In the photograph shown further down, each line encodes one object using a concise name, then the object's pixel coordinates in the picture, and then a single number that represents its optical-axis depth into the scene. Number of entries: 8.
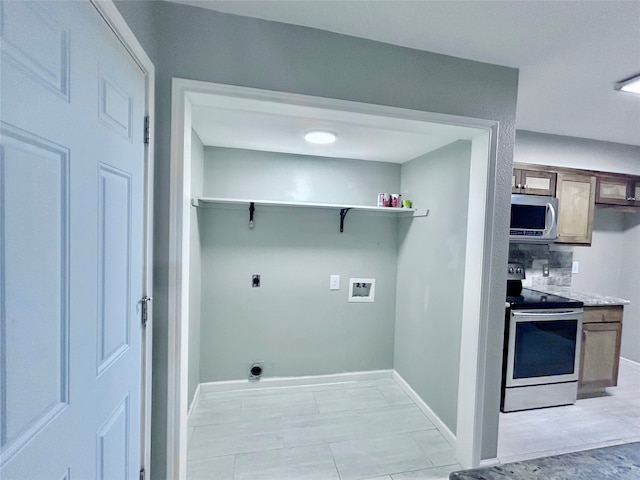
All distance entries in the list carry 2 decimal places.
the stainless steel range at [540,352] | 2.35
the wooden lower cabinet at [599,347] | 2.63
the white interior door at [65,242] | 0.58
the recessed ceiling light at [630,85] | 1.73
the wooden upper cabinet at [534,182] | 2.62
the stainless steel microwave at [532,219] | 2.55
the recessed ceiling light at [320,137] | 2.12
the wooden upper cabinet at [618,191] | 2.88
